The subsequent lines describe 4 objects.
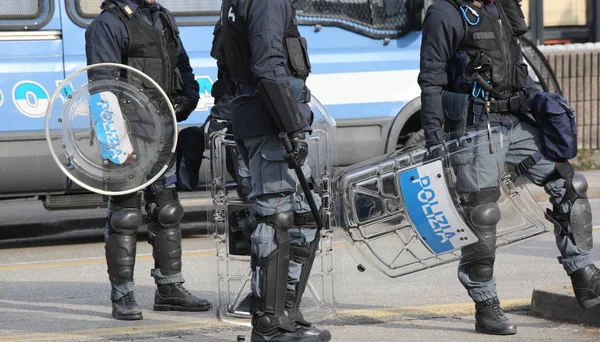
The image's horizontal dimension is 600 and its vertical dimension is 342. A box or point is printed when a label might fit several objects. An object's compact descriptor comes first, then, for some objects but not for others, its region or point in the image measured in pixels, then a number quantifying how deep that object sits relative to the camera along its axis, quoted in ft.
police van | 53.26
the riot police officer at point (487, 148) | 32.78
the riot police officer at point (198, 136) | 38.04
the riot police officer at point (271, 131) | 29.27
